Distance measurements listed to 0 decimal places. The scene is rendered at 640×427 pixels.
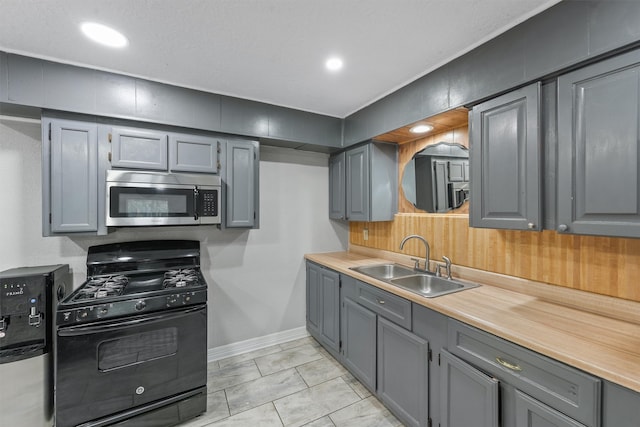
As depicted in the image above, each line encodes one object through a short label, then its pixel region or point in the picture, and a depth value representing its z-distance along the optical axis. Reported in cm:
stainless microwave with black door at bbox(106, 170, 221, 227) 200
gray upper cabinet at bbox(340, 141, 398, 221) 269
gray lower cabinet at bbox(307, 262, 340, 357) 254
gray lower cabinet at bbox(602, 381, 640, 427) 88
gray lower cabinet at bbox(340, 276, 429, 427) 167
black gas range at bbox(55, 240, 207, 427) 162
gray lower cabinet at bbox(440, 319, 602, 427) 99
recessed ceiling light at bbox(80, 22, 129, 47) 152
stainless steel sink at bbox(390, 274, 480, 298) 201
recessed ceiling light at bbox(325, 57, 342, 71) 183
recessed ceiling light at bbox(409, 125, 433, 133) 220
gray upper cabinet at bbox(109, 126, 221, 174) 206
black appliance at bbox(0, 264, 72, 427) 165
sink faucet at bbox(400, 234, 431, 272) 226
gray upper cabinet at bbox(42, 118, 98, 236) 187
